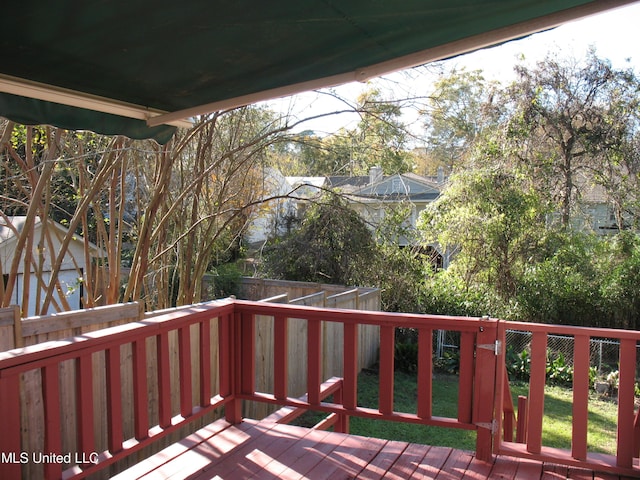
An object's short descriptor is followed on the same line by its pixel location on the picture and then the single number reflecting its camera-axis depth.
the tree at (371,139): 6.23
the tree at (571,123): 9.41
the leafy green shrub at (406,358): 7.51
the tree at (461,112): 6.46
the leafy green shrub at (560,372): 7.16
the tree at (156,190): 4.50
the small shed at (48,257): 4.70
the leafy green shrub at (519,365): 7.34
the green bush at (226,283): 8.53
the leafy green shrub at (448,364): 7.52
